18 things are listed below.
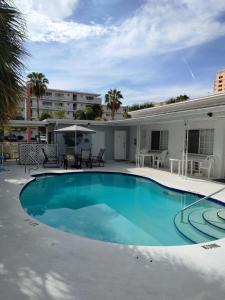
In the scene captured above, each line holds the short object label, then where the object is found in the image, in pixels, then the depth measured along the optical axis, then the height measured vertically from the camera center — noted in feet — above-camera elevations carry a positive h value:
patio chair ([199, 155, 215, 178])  37.88 -3.31
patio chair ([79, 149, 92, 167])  50.98 -3.08
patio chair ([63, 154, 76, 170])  47.44 -3.43
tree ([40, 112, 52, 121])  137.90 +14.22
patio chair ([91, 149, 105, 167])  51.31 -3.81
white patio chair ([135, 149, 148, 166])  53.89 -1.99
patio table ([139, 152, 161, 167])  50.55 -2.68
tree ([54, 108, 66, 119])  140.67 +15.72
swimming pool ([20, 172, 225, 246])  19.55 -7.21
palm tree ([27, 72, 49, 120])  115.55 +27.29
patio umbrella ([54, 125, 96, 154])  46.73 +2.38
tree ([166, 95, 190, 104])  108.15 +19.81
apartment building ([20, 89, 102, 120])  201.67 +35.33
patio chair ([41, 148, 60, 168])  48.68 -4.12
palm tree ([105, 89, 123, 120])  131.34 +23.50
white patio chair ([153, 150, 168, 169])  49.73 -3.34
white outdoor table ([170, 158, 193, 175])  39.84 -3.47
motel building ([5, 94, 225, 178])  37.76 +1.54
